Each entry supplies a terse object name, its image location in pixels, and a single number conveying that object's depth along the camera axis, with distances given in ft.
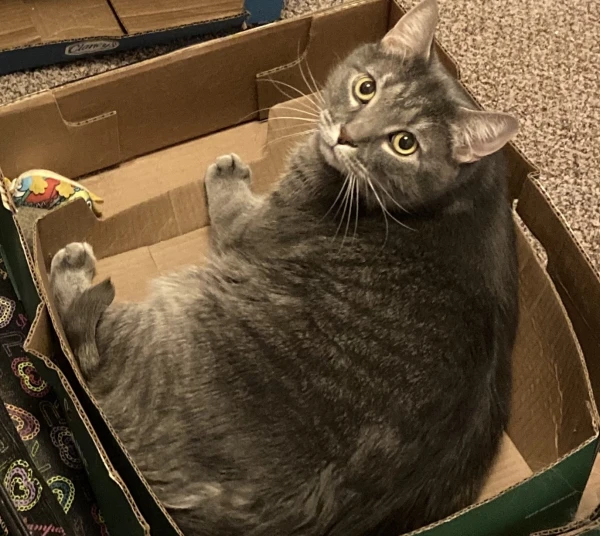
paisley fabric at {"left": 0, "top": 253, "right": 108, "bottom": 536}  3.59
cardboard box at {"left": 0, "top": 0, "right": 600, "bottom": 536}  3.36
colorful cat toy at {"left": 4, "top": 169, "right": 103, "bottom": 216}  4.69
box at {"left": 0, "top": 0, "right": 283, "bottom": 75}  5.86
